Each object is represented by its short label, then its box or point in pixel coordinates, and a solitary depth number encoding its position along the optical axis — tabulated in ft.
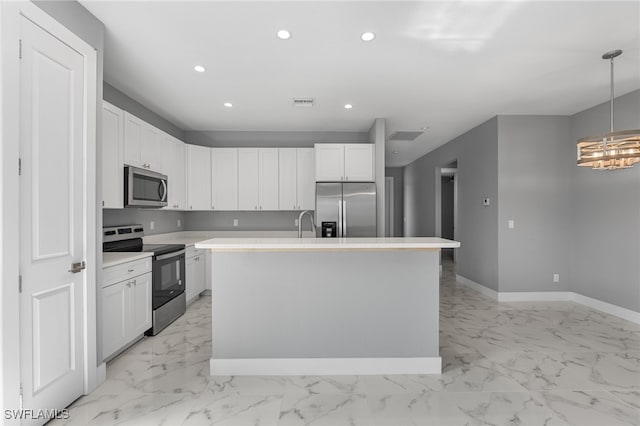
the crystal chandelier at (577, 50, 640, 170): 8.32
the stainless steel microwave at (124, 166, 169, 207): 10.52
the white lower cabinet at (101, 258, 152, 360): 8.25
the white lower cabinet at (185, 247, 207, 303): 13.65
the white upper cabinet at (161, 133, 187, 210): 13.83
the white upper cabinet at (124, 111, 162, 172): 10.83
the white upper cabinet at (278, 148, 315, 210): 16.75
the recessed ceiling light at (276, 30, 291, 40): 7.87
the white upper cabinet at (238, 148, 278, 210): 16.70
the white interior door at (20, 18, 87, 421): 5.64
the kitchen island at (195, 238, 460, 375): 8.04
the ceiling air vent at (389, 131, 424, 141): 18.08
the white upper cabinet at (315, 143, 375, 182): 15.57
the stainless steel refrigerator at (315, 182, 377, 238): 15.06
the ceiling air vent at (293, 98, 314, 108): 12.55
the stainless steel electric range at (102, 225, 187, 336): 10.69
